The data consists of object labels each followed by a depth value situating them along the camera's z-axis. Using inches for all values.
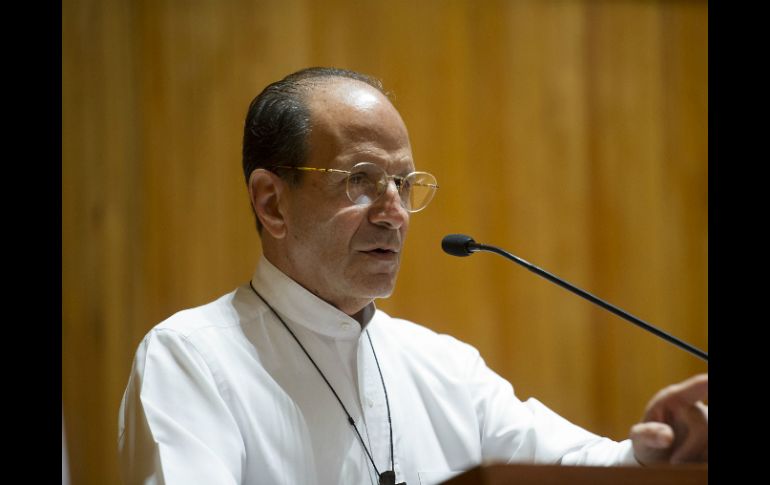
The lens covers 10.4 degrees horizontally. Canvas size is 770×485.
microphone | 155.1
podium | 144.3
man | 156.7
